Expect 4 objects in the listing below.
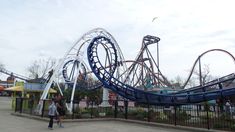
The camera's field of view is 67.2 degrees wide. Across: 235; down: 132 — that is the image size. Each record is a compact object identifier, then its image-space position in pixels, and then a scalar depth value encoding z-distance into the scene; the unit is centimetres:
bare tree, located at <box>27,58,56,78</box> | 5343
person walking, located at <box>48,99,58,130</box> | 940
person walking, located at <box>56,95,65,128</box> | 1023
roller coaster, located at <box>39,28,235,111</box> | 1422
